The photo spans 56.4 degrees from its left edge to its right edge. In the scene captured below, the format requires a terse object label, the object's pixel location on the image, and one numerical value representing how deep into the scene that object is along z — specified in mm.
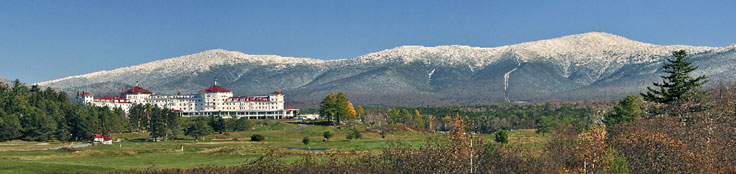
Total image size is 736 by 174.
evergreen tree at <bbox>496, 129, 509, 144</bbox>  108131
